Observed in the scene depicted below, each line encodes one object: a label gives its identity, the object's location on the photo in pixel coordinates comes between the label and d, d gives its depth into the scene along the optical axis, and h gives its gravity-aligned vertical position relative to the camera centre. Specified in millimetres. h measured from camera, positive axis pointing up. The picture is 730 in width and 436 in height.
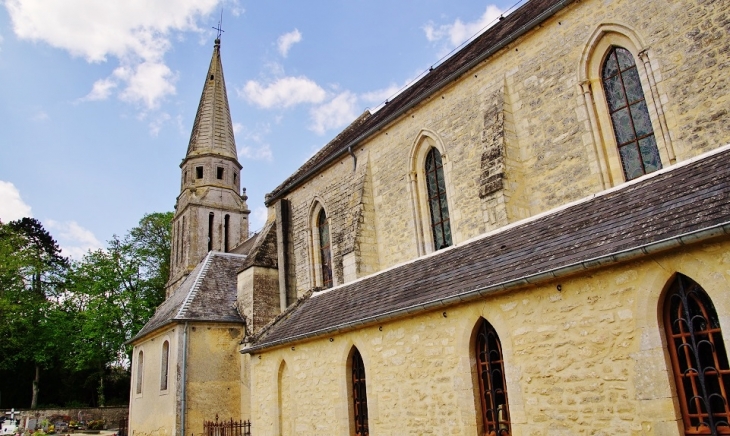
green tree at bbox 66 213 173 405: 30609 +6586
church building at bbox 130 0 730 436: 5969 +2007
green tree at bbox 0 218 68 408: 31328 +5946
